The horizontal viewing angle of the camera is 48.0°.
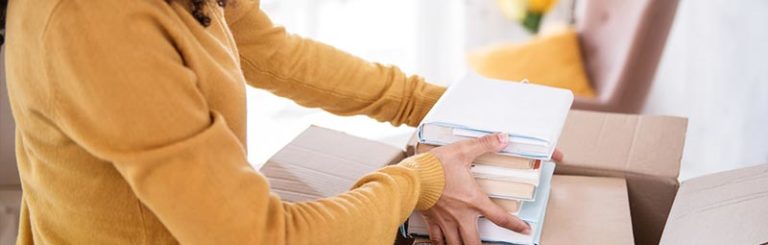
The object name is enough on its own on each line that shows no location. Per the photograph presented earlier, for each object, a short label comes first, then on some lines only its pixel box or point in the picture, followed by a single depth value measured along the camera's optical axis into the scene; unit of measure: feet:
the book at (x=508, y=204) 3.22
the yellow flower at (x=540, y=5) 8.68
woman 2.22
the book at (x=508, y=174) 3.14
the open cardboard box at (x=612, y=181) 3.18
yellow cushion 7.22
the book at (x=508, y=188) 3.16
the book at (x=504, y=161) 3.16
